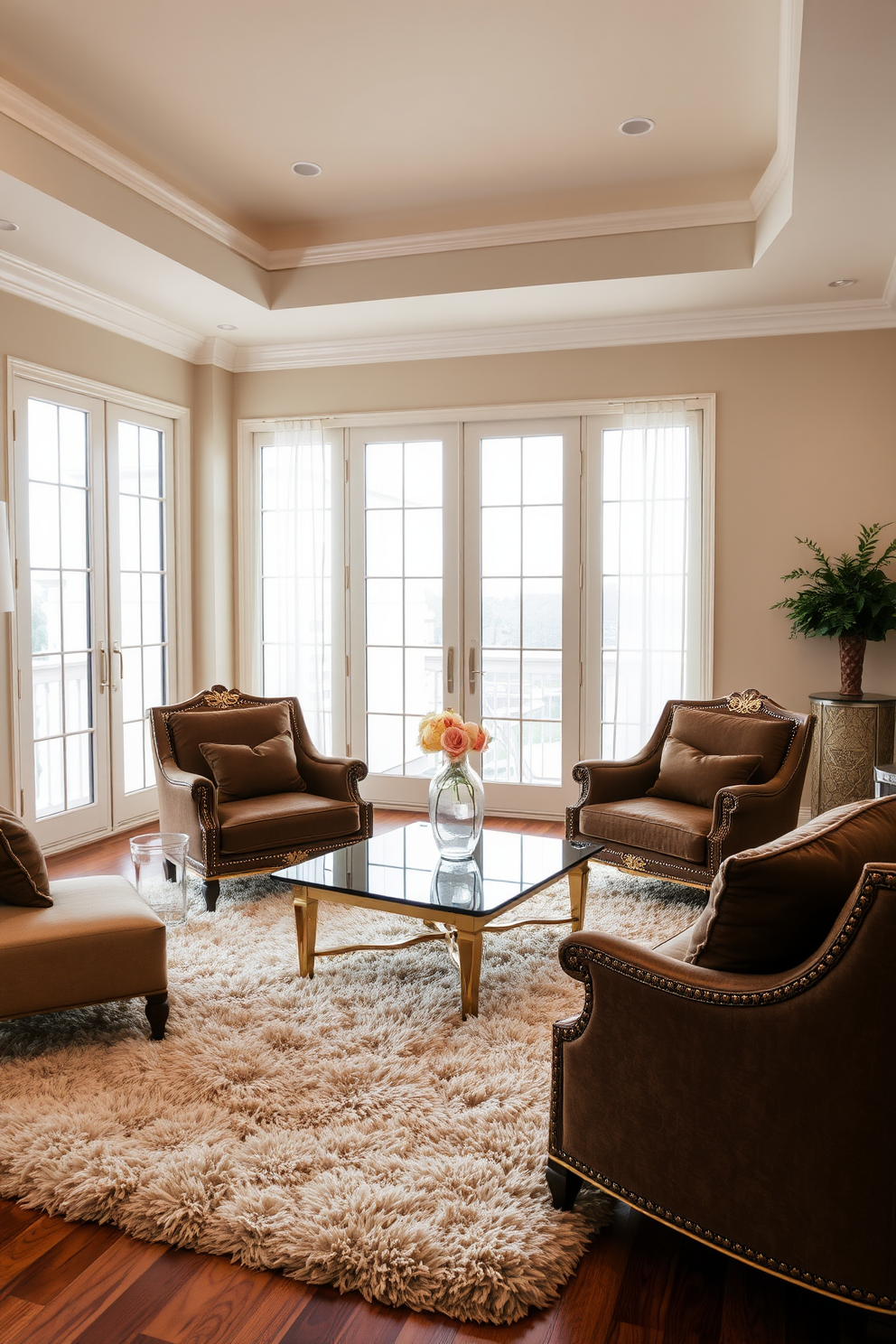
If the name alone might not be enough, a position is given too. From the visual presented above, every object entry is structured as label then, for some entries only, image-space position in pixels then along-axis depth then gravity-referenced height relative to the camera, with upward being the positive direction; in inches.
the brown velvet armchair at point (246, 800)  153.6 -33.1
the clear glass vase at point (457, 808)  132.7 -27.6
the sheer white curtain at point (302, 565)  238.4 +13.2
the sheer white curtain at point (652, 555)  211.5 +14.2
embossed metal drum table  184.7 -25.2
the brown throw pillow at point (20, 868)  107.4 -29.6
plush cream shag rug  73.4 -49.4
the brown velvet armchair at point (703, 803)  148.2 -31.8
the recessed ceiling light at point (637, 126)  153.9 +82.1
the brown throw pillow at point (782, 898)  66.6 -20.3
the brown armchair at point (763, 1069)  59.9 -32.1
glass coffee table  113.7 -35.6
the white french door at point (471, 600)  223.3 +4.1
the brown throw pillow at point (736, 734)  161.6 -21.1
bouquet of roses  130.6 -17.0
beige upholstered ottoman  100.0 -37.7
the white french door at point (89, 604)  187.6 +2.3
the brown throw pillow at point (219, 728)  171.2 -21.2
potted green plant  186.1 +2.7
